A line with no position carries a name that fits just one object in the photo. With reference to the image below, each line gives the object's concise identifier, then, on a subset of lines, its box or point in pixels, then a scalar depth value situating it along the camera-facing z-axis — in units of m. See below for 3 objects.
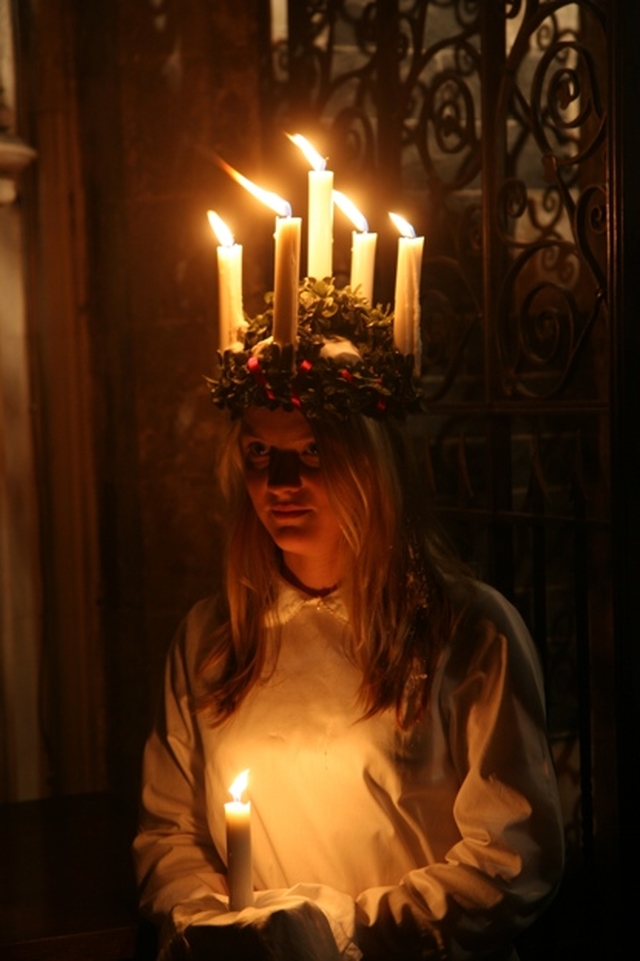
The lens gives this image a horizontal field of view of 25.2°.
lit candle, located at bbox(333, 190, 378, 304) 2.50
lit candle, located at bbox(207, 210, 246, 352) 2.49
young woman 2.28
